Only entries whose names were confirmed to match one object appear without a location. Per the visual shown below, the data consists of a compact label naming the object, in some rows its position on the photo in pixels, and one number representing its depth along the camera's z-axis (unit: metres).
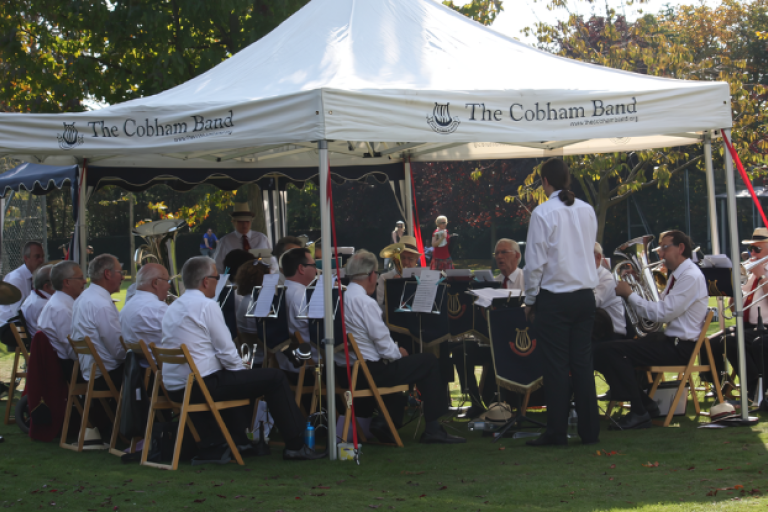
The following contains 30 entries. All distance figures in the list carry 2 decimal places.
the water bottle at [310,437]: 10.15
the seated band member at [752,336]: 12.31
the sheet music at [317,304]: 10.45
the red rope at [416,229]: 18.06
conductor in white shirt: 10.02
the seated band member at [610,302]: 11.90
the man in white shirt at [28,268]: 16.20
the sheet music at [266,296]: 11.04
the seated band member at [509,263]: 12.66
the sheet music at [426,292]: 10.83
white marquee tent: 9.85
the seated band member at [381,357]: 10.56
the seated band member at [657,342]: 11.34
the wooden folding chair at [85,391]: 10.83
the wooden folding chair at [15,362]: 12.88
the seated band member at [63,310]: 11.70
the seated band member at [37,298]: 13.48
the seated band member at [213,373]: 9.78
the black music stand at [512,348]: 11.09
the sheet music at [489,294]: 10.81
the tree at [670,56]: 29.36
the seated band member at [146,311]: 10.72
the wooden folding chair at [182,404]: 9.56
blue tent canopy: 17.39
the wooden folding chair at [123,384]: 10.07
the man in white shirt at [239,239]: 17.44
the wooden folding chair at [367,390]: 10.30
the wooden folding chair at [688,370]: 11.27
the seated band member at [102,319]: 10.98
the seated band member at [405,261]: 12.77
